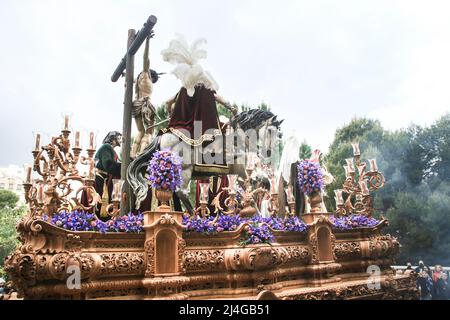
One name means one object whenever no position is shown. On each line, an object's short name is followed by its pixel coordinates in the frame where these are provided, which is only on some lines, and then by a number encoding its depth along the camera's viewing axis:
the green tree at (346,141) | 27.92
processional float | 5.48
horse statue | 8.35
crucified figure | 10.18
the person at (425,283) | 12.12
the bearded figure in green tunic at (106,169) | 9.86
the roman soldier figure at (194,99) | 8.70
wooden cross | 8.27
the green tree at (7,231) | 26.48
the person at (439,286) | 12.26
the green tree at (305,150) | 25.40
